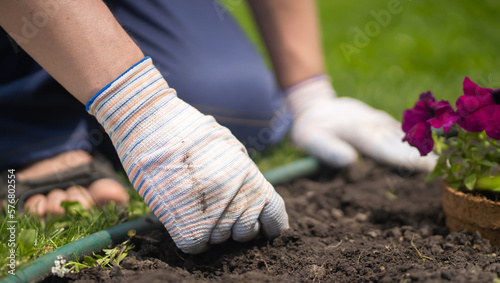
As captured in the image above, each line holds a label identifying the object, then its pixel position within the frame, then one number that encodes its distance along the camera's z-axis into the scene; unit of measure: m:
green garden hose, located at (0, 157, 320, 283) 1.48
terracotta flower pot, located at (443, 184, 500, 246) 1.53
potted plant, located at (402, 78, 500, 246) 1.52
